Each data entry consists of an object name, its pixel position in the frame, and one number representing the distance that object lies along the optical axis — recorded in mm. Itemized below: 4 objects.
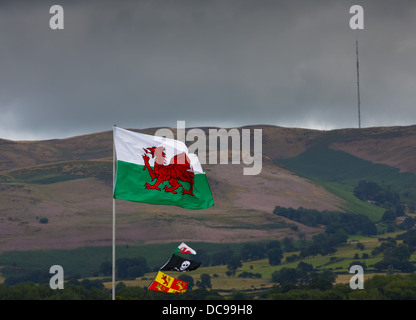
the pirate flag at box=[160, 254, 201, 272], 56531
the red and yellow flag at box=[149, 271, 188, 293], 56938
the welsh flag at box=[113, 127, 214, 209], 49531
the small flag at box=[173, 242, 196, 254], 56812
